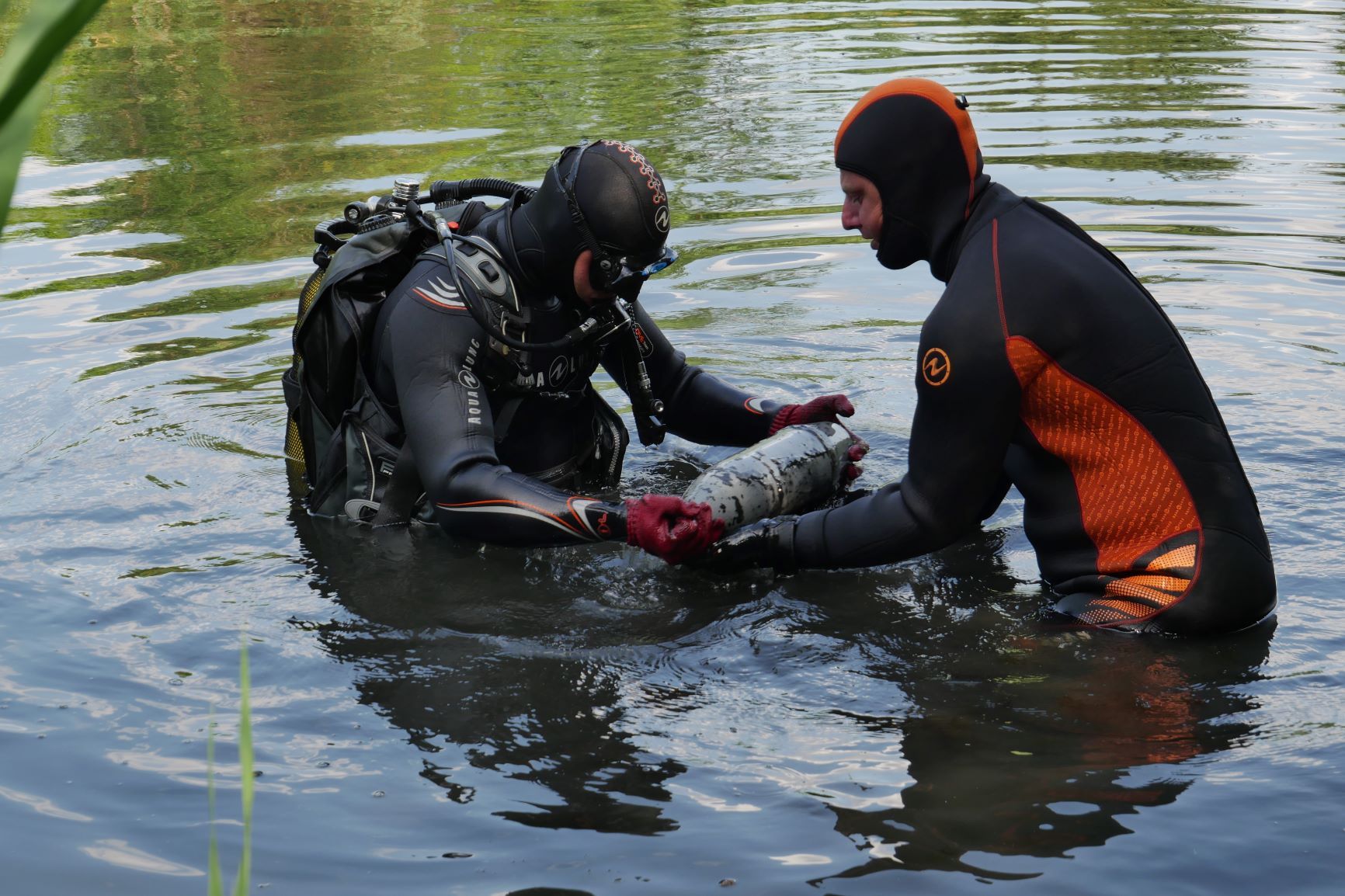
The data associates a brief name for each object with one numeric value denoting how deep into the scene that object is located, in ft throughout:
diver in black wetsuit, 13.44
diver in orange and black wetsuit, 11.62
